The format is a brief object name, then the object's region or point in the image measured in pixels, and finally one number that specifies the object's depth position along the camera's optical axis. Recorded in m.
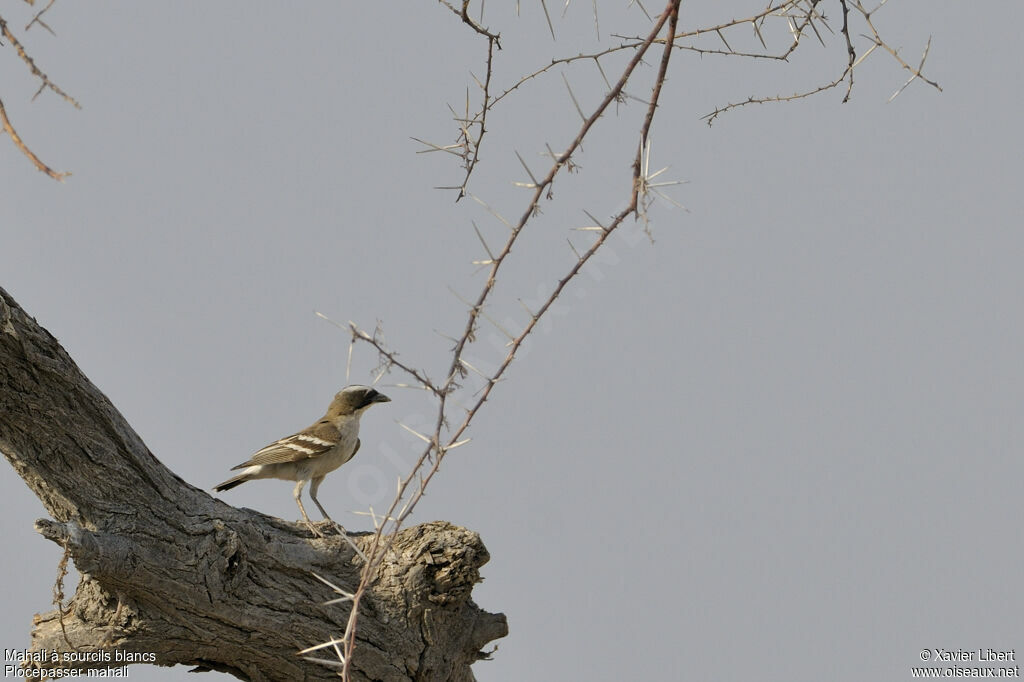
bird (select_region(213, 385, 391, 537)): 12.25
